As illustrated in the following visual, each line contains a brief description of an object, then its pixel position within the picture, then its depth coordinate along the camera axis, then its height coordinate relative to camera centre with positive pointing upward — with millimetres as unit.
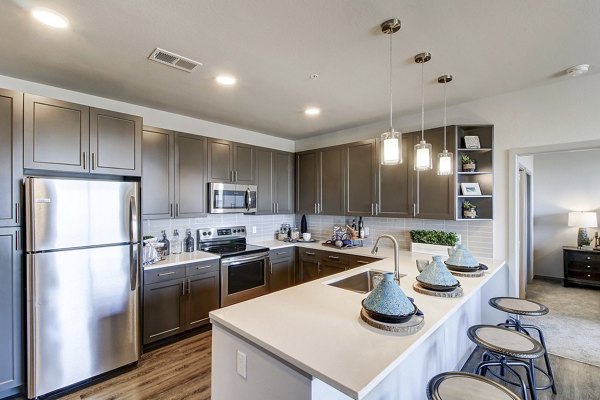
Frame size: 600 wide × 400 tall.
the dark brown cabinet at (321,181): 4059 +291
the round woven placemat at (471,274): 2275 -596
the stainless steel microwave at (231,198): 3547 +38
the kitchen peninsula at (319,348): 1106 -626
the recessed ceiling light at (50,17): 1631 +1089
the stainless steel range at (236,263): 3371 -769
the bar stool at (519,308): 2072 -815
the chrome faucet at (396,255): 1936 -374
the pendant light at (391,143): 1759 +357
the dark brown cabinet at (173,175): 3043 +302
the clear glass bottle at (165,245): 3291 -507
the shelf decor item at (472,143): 3064 +615
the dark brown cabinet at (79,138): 2154 +524
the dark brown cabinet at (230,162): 3598 +522
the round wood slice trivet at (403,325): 1324 -597
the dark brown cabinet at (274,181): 4145 +296
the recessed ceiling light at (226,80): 2494 +1084
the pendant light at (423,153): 2076 +343
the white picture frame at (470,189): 3057 +119
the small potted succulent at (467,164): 3051 +388
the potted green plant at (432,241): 3217 -477
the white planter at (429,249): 3216 -566
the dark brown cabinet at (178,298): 2787 -1017
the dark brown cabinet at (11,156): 2027 +332
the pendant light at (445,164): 2361 +302
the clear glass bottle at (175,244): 3447 -518
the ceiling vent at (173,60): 2084 +1080
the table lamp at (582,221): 4711 -370
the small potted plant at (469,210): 3068 -109
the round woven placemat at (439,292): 1832 -604
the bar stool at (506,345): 1604 -864
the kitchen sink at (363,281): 2412 -698
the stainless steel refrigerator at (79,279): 2080 -614
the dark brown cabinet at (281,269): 3924 -962
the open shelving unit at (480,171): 3061 +316
